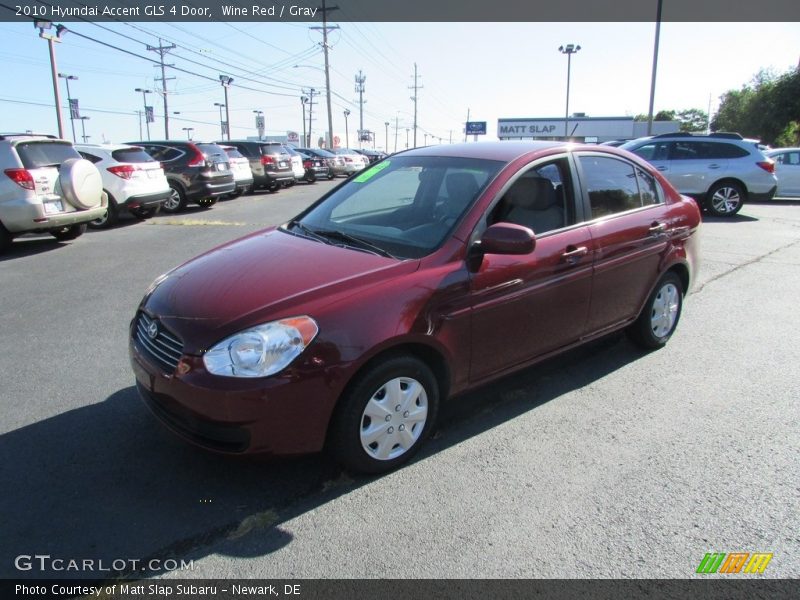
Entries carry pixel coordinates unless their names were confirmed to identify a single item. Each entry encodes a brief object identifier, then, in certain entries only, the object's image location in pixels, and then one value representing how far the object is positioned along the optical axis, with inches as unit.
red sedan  102.7
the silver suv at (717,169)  507.2
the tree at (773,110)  1461.6
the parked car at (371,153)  1598.2
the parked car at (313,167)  951.6
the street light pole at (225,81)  1731.1
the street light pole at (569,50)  1850.4
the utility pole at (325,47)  1688.0
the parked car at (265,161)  722.2
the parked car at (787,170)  634.8
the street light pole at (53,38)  747.4
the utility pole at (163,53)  1850.1
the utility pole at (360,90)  3240.7
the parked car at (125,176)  429.4
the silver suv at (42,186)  319.0
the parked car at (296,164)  783.1
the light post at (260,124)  2249.4
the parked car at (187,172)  531.5
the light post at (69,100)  2037.2
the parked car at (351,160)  1127.5
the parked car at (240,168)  617.0
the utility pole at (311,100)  2864.7
